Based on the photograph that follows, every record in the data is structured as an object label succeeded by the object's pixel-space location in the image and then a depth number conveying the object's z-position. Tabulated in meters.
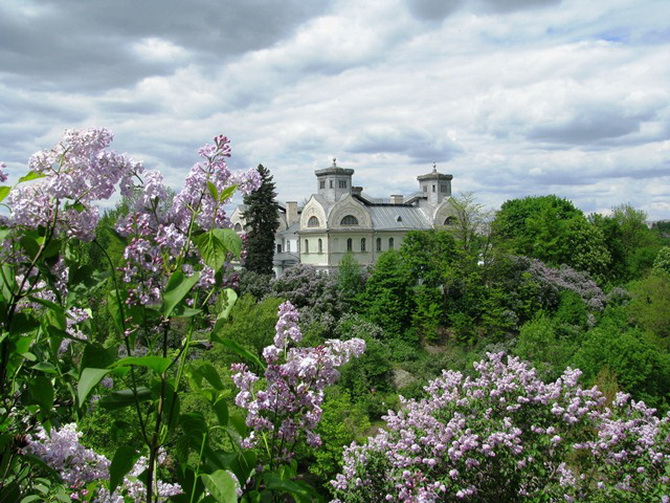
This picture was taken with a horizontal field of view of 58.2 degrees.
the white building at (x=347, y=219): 45.47
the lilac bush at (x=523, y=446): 7.29
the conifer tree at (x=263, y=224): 34.91
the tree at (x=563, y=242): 40.47
